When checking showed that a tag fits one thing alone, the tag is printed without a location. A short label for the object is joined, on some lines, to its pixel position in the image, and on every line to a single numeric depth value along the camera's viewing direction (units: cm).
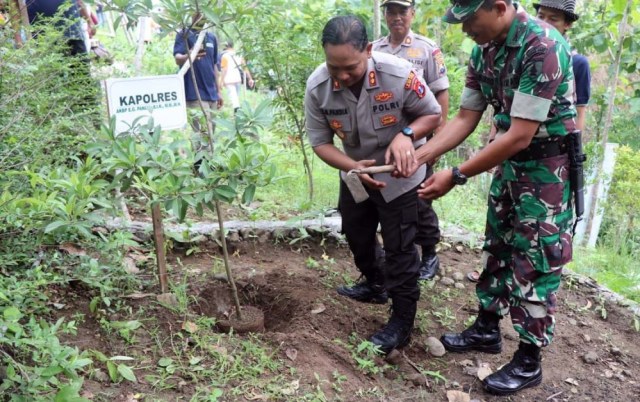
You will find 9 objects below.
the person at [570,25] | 328
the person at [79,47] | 333
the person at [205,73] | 609
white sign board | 262
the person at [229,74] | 1004
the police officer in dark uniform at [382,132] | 251
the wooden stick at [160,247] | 268
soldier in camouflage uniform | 226
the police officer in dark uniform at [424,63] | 363
